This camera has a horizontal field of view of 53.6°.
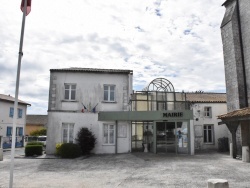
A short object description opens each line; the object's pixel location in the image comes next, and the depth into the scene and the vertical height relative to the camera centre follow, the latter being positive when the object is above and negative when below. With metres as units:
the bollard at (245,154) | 13.48 -1.23
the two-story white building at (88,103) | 18.69 +2.13
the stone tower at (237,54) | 16.53 +5.32
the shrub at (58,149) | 16.72 -1.21
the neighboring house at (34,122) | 45.85 +1.66
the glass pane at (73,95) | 19.33 +2.78
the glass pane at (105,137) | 18.88 -0.45
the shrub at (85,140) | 17.91 -0.65
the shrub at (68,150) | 16.27 -1.26
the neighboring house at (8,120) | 25.95 +1.14
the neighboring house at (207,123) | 23.28 +0.78
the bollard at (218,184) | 5.42 -1.14
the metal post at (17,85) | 6.74 +1.31
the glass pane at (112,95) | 19.67 +2.83
